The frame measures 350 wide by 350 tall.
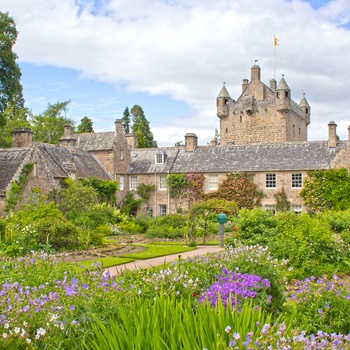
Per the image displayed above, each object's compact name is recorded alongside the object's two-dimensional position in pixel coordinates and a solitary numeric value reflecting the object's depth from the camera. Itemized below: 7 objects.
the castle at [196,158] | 32.16
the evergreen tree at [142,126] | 79.48
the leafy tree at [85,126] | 75.41
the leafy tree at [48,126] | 65.00
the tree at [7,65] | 36.06
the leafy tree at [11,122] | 54.93
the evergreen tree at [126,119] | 82.25
